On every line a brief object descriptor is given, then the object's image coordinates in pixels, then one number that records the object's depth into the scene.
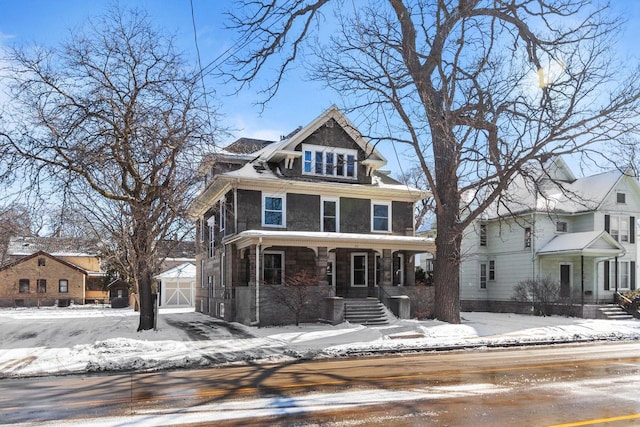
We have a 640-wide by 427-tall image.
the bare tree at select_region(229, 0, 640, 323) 20.00
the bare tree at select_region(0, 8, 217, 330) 16.95
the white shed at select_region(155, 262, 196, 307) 48.81
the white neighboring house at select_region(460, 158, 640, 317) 31.47
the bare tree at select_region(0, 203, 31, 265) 24.14
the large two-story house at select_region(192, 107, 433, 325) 24.53
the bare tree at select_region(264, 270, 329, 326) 23.56
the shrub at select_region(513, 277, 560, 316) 30.09
